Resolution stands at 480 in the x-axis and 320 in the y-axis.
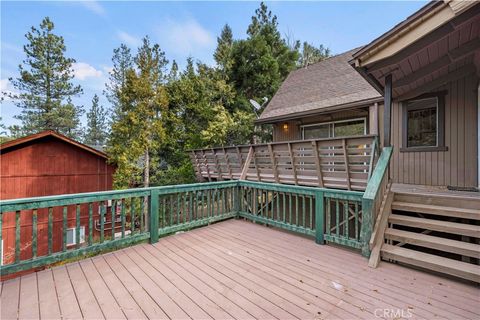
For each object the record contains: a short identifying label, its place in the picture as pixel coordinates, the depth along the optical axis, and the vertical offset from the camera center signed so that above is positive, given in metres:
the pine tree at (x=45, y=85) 15.66 +5.77
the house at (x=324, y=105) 6.62 +1.82
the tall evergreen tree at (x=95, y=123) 33.04 +5.55
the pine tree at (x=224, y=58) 13.48 +6.29
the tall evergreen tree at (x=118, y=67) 17.42 +7.53
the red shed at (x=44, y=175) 7.96 -0.57
